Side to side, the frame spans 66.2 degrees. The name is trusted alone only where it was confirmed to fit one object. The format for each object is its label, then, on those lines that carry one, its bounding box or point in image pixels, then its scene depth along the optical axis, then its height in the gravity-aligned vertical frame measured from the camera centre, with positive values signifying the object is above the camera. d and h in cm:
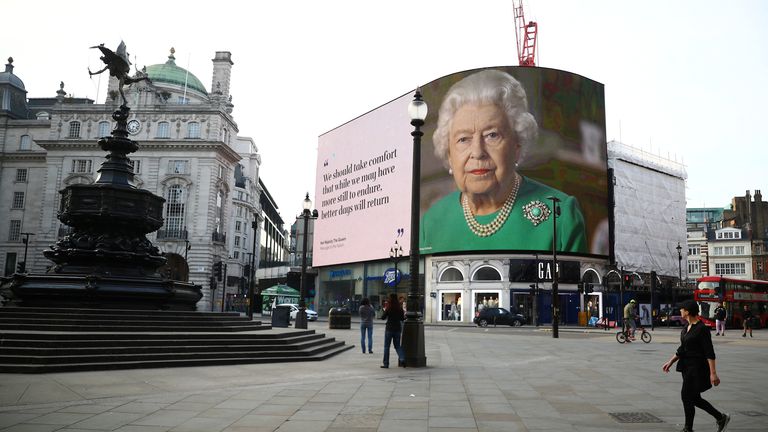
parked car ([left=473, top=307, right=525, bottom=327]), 4662 -157
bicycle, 2655 -160
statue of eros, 1930 +746
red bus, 4394 +57
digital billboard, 5472 +1268
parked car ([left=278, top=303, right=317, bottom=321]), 4778 -187
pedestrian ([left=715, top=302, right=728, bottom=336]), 3434 -83
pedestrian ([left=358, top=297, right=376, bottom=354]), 1875 -81
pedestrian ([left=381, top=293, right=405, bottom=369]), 1457 -66
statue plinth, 1633 +97
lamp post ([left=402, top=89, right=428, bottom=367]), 1456 +3
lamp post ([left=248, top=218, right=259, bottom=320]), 3709 -7
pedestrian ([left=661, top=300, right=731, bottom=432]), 702 -80
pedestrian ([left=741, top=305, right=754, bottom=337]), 3416 -77
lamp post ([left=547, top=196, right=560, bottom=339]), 3072 -25
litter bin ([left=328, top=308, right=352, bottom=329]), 3447 -142
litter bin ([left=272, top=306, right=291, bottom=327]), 2522 -106
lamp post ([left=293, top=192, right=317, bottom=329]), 2552 +70
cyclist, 2645 -70
